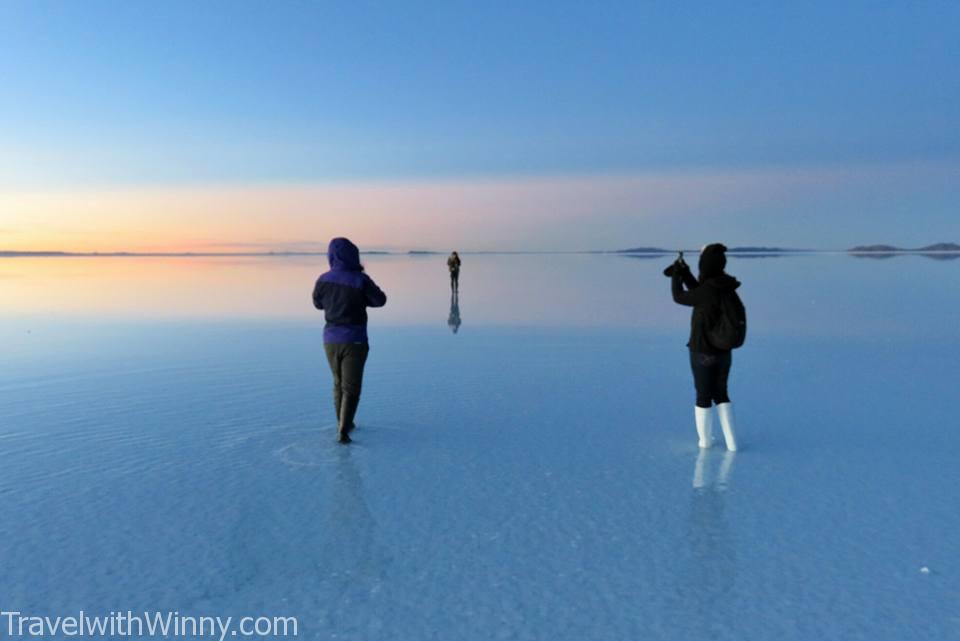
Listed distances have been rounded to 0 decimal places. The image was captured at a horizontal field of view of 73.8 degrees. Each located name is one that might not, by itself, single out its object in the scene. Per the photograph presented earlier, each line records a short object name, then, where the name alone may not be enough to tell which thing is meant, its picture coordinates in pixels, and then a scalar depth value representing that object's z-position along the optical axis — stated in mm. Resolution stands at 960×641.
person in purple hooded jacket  7027
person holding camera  6500
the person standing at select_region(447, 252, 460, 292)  28016
